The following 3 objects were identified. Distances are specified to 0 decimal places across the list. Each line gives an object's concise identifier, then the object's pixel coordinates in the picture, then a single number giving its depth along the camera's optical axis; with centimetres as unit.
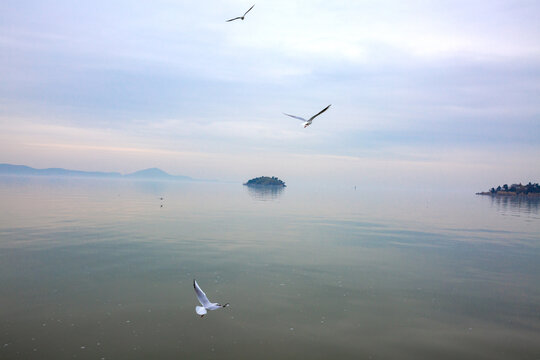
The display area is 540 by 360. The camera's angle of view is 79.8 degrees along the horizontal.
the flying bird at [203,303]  968
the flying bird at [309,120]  1400
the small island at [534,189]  19654
